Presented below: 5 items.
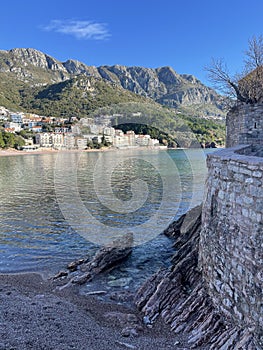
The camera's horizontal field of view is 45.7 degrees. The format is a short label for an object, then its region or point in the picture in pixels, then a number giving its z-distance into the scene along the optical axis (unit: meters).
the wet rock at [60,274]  9.81
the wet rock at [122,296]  8.21
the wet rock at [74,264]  10.44
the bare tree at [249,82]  14.50
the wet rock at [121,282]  9.23
